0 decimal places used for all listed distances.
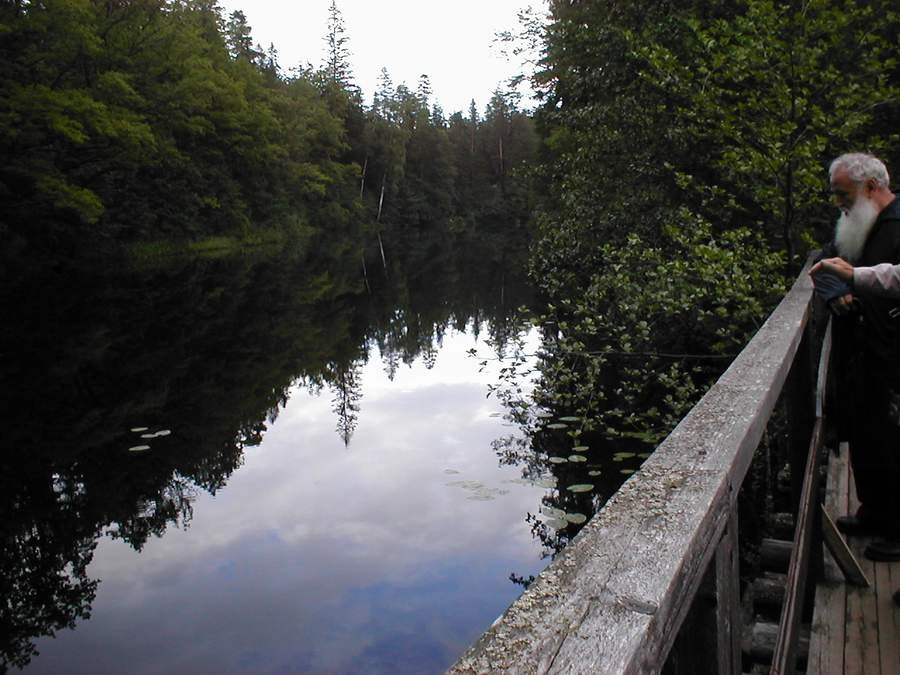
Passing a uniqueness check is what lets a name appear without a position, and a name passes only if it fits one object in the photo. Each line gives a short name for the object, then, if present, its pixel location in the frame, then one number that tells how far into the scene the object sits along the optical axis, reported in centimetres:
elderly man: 302
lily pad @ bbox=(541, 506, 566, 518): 670
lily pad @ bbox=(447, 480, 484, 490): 767
